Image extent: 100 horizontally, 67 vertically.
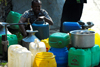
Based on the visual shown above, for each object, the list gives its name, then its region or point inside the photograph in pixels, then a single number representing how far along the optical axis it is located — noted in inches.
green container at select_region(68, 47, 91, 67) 124.2
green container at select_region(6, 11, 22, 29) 235.9
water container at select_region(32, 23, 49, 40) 172.1
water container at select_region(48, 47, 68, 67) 131.8
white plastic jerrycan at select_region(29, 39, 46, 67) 132.0
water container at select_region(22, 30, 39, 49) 153.7
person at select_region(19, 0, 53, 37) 180.5
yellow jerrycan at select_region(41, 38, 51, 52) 151.5
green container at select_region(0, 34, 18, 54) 161.2
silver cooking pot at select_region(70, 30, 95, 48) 126.9
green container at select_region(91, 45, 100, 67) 132.3
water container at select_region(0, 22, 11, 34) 167.3
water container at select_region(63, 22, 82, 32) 155.4
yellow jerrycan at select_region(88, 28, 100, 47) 150.5
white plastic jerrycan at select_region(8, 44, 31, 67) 119.6
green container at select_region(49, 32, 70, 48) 129.5
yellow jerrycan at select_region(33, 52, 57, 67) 116.3
